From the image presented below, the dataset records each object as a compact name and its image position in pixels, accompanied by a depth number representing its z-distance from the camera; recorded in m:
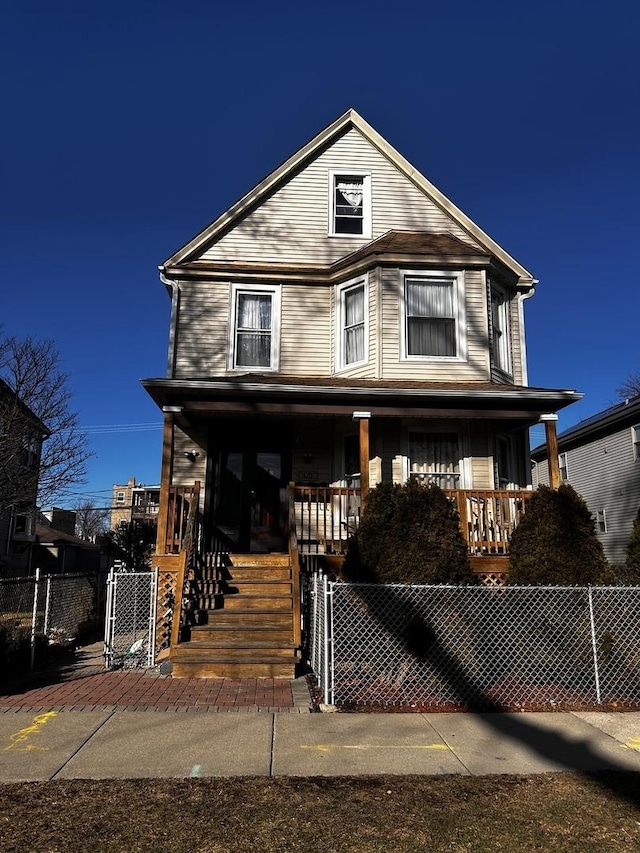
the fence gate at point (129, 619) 8.05
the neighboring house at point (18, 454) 15.95
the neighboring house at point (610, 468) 19.94
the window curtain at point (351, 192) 13.60
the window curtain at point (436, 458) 11.45
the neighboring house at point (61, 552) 35.06
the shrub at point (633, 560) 7.61
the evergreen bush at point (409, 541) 7.35
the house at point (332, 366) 9.99
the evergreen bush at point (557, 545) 7.46
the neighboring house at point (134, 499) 33.61
